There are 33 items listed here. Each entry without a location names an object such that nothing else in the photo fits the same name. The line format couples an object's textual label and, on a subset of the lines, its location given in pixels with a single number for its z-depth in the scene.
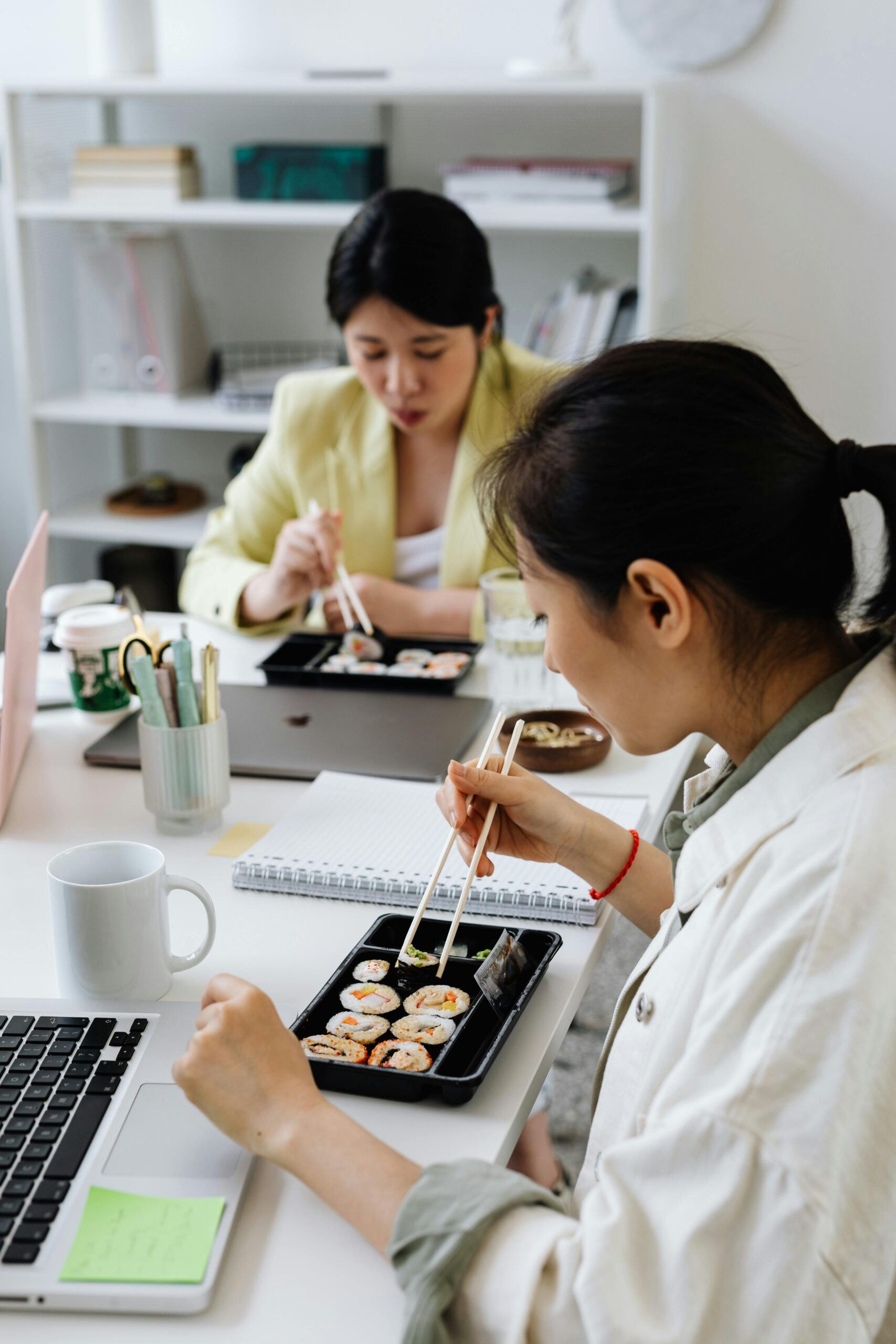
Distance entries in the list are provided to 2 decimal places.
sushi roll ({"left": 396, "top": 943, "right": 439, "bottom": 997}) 0.96
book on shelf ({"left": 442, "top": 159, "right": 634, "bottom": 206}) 2.55
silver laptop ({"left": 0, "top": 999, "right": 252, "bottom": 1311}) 0.69
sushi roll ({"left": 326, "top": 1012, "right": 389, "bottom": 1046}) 0.89
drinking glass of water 1.55
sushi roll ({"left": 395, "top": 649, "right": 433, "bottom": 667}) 1.70
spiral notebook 1.09
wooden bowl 1.38
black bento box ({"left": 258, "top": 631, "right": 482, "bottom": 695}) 1.61
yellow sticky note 1.22
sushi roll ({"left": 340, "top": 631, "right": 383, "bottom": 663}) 1.71
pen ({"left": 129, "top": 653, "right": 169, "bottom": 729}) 1.21
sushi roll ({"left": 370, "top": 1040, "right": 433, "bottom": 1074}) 0.85
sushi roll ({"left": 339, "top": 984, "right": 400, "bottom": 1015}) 0.92
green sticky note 0.69
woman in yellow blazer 1.85
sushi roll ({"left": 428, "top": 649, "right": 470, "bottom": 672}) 1.67
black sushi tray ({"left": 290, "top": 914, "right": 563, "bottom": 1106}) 0.84
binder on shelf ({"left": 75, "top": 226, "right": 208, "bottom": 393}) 2.96
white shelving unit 2.55
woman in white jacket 0.62
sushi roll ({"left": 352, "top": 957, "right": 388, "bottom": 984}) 0.96
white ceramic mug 0.93
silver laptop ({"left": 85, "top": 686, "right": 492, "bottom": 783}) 1.40
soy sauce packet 0.92
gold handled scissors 1.28
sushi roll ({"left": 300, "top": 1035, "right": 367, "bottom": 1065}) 0.86
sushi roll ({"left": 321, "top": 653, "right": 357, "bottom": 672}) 1.66
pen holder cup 1.23
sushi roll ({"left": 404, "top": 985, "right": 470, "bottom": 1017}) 0.92
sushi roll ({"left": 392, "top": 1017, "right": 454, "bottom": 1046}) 0.89
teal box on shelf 2.76
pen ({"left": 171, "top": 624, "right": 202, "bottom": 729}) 1.22
